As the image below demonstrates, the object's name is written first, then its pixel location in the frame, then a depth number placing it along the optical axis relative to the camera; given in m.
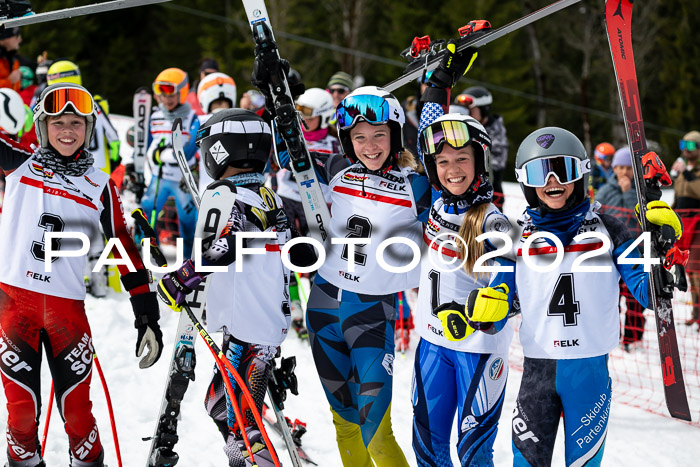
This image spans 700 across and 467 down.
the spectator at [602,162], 10.62
